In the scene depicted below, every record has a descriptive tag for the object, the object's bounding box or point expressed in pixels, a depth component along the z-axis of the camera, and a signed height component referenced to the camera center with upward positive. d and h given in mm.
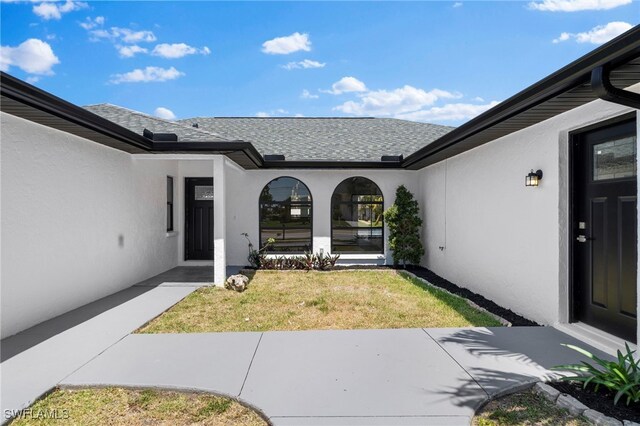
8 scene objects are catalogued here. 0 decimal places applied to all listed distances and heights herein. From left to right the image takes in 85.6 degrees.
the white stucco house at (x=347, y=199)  4422 +293
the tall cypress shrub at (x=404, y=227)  10945 -475
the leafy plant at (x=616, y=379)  3002 -1548
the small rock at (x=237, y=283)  8086 -1679
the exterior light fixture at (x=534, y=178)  5527 +551
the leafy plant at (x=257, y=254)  11422 -1394
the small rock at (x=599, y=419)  2760 -1693
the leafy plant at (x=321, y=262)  11148 -1623
